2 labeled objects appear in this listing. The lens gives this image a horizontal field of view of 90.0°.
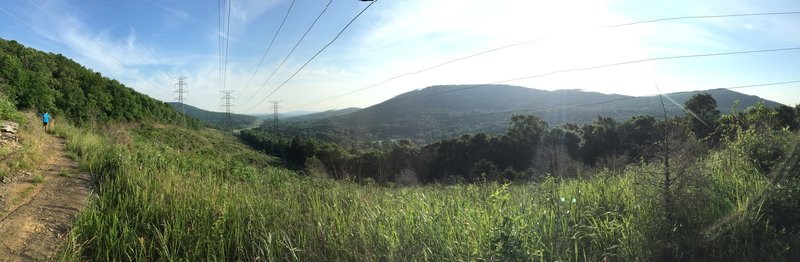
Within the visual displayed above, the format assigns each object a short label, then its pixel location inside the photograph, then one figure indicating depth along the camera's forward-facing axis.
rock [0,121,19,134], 10.14
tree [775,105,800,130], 26.36
